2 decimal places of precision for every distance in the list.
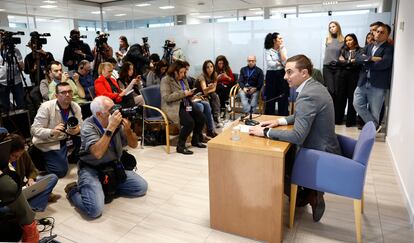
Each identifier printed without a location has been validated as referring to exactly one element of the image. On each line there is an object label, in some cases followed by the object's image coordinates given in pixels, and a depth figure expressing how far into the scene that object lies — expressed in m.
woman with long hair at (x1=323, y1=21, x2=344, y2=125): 4.87
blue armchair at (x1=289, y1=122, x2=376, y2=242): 1.96
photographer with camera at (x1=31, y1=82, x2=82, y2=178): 3.18
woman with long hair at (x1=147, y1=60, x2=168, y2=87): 5.19
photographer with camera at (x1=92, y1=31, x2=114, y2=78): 5.37
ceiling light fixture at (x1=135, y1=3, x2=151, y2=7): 7.28
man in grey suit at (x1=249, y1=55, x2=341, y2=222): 2.05
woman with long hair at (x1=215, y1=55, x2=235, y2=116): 5.73
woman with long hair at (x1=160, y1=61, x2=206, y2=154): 4.03
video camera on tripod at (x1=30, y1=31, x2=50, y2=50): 4.51
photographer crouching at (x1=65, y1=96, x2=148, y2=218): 2.52
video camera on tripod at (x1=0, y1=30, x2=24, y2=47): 4.11
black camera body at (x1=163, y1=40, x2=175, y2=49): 6.05
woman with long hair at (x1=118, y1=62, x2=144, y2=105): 4.67
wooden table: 1.99
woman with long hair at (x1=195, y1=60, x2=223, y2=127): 4.79
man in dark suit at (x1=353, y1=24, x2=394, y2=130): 4.08
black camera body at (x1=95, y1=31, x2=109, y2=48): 5.36
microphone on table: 2.55
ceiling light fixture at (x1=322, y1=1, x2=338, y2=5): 5.43
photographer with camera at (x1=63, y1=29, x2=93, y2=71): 5.50
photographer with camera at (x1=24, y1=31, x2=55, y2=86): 4.54
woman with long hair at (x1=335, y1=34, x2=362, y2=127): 4.78
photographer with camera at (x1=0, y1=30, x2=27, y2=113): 4.17
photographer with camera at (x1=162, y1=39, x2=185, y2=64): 6.08
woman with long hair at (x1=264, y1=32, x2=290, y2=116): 4.83
